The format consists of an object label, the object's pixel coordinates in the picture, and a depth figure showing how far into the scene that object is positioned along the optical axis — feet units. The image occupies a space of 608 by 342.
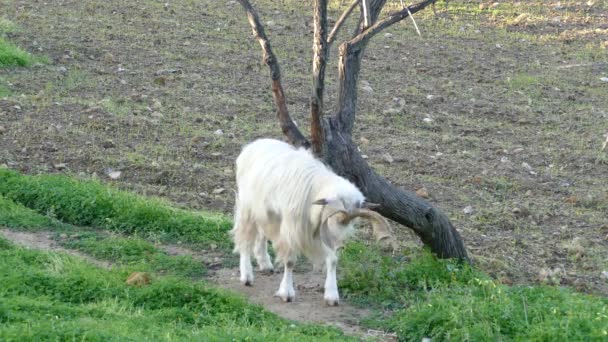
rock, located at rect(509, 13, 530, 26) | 64.34
